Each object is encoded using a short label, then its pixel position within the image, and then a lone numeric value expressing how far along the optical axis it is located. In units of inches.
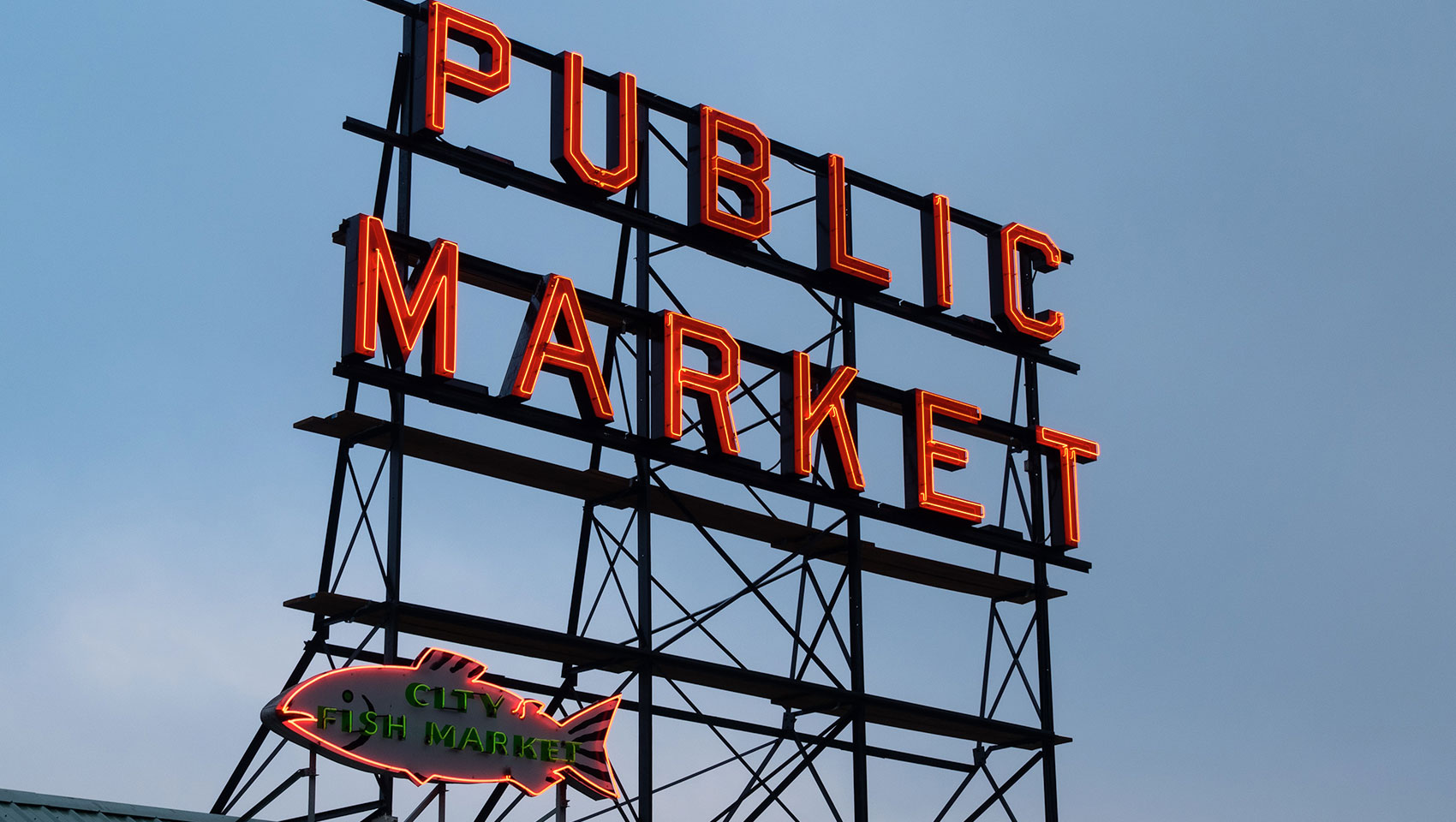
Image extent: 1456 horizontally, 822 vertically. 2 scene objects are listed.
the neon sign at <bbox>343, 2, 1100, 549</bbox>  928.9
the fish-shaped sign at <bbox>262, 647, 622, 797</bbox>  817.5
